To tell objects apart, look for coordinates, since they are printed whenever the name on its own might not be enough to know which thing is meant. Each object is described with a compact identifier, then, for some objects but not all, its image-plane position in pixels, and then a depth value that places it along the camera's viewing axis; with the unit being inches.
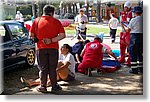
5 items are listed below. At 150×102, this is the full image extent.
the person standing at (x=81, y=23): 264.1
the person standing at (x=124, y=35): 221.1
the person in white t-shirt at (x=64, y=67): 193.3
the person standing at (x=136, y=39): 191.6
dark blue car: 201.6
